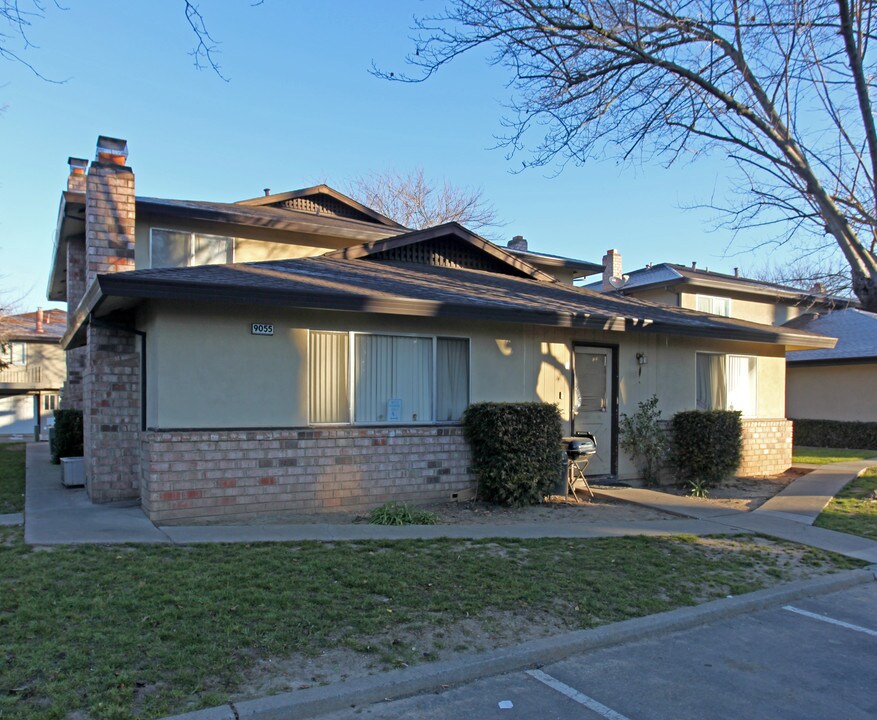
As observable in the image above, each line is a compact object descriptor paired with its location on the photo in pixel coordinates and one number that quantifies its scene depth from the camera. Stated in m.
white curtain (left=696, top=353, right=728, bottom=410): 13.37
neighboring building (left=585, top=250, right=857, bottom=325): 25.23
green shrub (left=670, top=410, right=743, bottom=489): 11.94
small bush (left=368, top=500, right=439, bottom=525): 8.52
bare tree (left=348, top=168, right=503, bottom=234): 34.62
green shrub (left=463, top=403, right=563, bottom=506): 9.81
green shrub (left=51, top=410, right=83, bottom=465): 13.14
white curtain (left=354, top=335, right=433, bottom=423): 9.57
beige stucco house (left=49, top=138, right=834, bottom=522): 8.37
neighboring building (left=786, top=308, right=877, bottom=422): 21.92
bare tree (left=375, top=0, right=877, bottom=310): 9.50
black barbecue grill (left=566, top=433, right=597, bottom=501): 10.59
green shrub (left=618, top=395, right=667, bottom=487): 12.17
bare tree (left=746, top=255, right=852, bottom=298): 12.45
